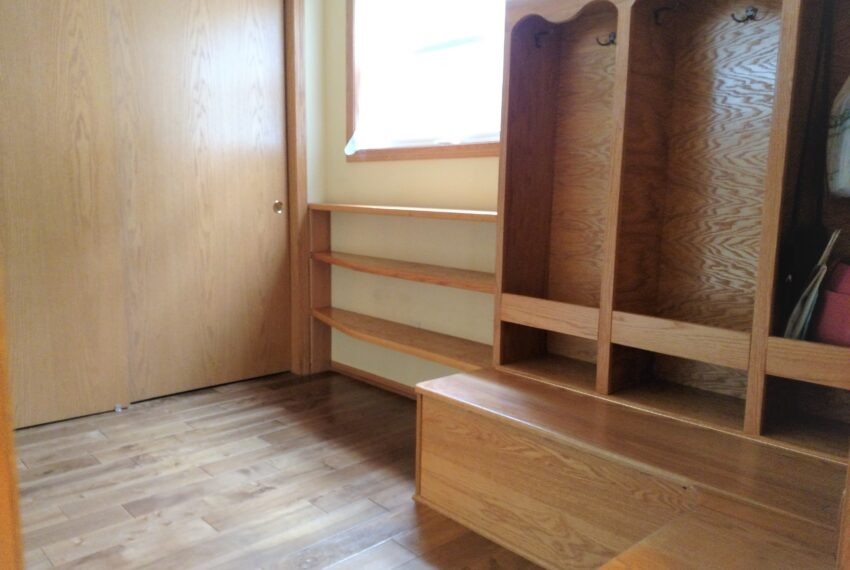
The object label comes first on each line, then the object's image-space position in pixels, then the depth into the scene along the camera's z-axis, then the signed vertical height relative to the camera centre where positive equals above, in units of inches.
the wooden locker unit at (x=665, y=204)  63.4 -1.0
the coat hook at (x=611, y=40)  82.5 +20.4
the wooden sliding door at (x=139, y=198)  105.0 -2.1
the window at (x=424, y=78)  106.3 +21.1
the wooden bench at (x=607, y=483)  48.6 -26.3
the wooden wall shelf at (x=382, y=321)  100.7 -26.2
